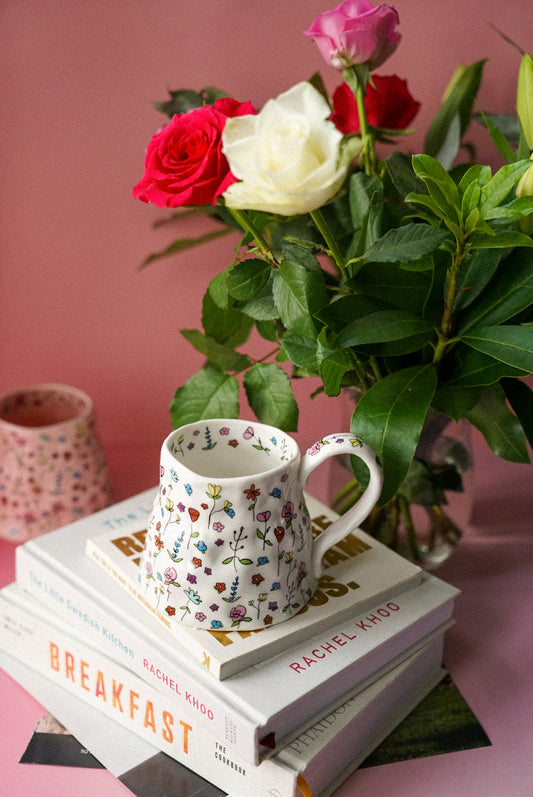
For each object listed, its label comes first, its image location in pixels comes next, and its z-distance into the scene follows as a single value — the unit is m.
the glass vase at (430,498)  0.74
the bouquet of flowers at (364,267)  0.53
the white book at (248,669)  0.54
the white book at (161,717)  0.56
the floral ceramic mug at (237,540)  0.55
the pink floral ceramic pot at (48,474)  0.81
